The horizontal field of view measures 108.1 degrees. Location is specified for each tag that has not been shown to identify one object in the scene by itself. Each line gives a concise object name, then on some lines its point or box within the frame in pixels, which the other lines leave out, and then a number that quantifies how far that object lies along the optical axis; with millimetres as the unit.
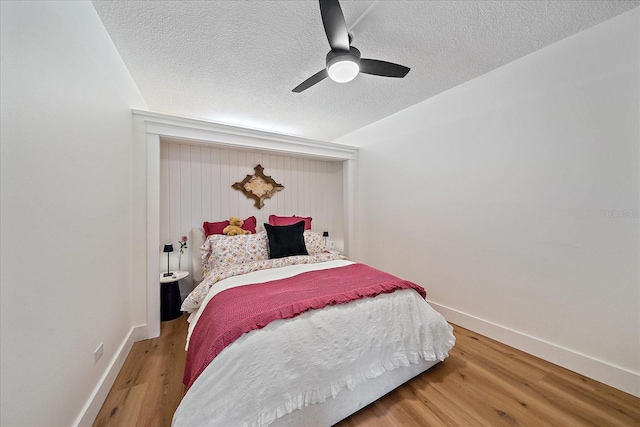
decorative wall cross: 3250
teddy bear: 2820
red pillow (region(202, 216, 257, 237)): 2863
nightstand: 2596
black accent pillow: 2578
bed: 1110
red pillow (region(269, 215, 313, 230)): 3227
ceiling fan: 1275
